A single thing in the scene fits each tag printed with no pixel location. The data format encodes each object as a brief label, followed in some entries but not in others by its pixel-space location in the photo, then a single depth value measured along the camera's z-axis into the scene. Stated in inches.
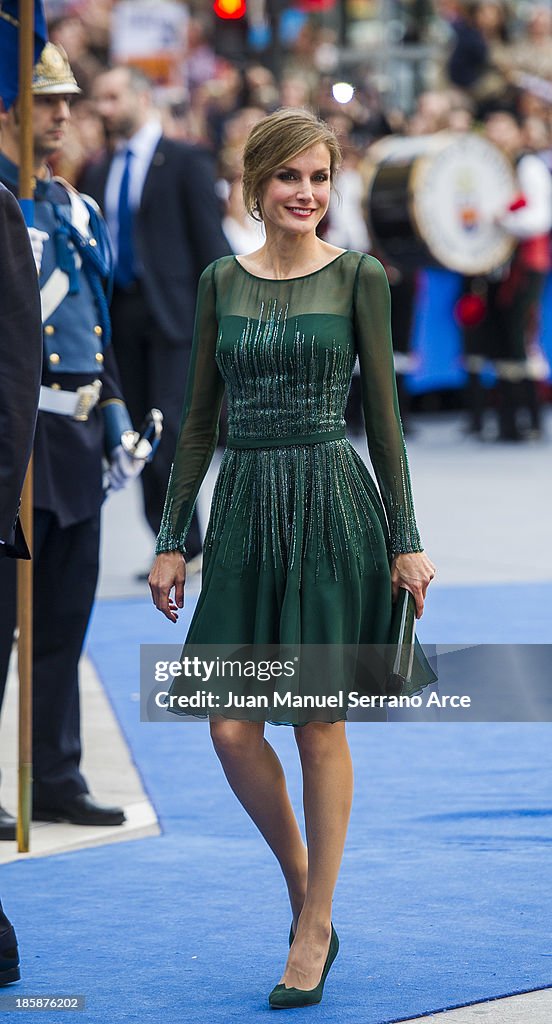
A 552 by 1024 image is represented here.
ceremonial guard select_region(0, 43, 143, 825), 407.5
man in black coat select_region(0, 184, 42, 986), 297.0
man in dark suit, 701.3
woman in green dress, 310.7
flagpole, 387.9
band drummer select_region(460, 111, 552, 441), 1155.9
